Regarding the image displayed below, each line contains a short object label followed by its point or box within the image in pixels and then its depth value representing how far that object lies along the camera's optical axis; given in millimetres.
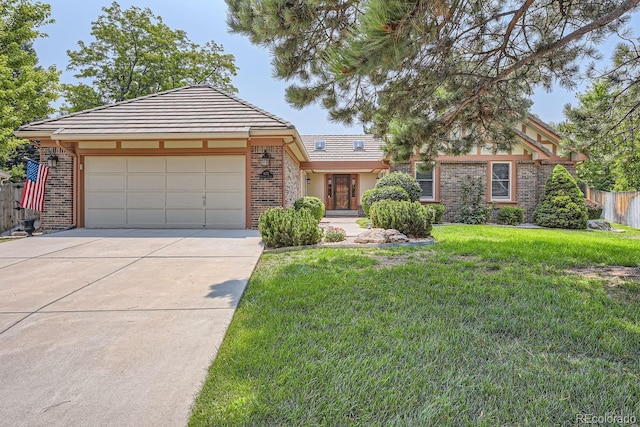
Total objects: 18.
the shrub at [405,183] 11969
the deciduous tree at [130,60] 19969
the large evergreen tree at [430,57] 3189
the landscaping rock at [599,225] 12042
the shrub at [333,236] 7051
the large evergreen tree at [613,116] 5250
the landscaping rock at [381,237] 6801
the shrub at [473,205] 12789
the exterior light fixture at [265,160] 9359
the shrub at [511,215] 12578
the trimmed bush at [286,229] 6473
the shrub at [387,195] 11188
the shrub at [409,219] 7449
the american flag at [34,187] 8594
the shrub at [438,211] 11688
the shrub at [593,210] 13344
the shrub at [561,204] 11648
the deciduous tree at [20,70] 11664
